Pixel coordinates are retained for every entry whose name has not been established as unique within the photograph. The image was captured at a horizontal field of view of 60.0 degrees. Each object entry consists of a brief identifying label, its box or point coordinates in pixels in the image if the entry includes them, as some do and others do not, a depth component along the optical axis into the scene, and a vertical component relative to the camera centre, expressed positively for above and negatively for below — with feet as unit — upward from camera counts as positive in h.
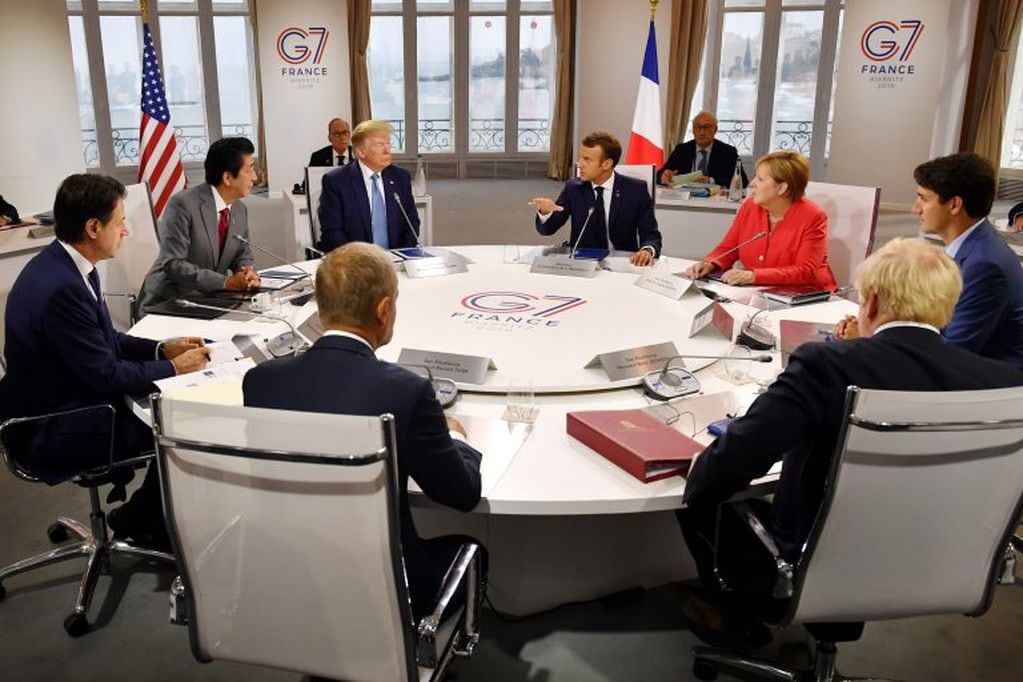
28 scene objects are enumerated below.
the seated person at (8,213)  17.07 -2.03
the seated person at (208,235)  12.07 -1.76
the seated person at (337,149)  22.82 -1.01
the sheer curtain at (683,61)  35.01 +2.03
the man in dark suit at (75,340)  8.35 -2.16
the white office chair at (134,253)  13.56 -2.19
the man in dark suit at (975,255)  9.00 -1.40
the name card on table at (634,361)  8.59 -2.37
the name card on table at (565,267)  13.10 -2.24
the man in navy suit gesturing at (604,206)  14.83 -1.57
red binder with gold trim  6.79 -2.54
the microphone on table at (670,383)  8.30 -2.49
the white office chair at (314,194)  16.74 -1.61
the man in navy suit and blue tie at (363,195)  14.84 -1.41
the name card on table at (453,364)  8.43 -2.36
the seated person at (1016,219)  16.76 -1.94
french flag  20.99 -0.15
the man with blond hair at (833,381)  6.05 -1.76
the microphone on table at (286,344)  9.16 -2.39
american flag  20.86 -0.85
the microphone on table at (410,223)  15.08 -1.90
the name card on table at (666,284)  11.76 -2.26
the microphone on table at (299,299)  11.48 -2.40
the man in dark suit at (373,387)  5.56 -1.71
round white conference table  6.77 -2.63
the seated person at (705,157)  22.91 -1.14
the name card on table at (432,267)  12.92 -2.26
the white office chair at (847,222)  13.50 -1.61
